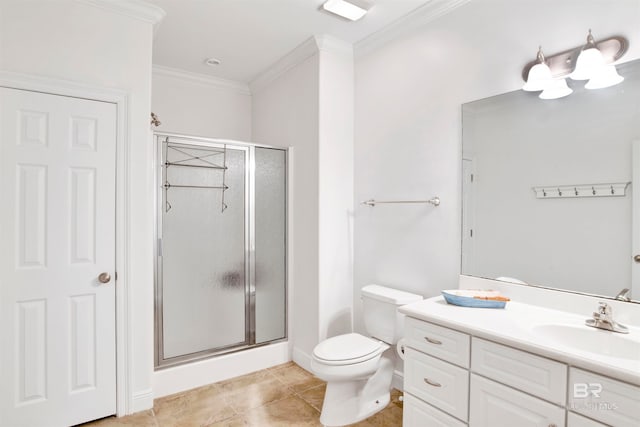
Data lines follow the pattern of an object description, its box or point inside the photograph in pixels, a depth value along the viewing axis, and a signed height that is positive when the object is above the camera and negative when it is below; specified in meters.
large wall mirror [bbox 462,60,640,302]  1.50 +0.11
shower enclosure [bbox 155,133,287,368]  2.52 -0.30
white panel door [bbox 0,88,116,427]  1.91 -0.30
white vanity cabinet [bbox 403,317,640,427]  1.15 -0.68
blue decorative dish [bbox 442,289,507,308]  1.74 -0.45
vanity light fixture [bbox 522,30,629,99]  1.52 +0.67
